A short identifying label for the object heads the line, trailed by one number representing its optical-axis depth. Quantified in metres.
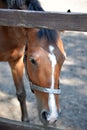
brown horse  2.81
